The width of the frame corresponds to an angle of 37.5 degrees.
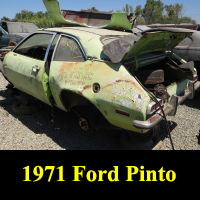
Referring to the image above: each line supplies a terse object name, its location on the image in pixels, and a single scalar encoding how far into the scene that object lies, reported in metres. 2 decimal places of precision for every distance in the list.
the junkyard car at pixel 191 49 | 6.21
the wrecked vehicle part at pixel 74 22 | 4.86
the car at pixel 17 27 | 11.98
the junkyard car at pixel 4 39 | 11.01
